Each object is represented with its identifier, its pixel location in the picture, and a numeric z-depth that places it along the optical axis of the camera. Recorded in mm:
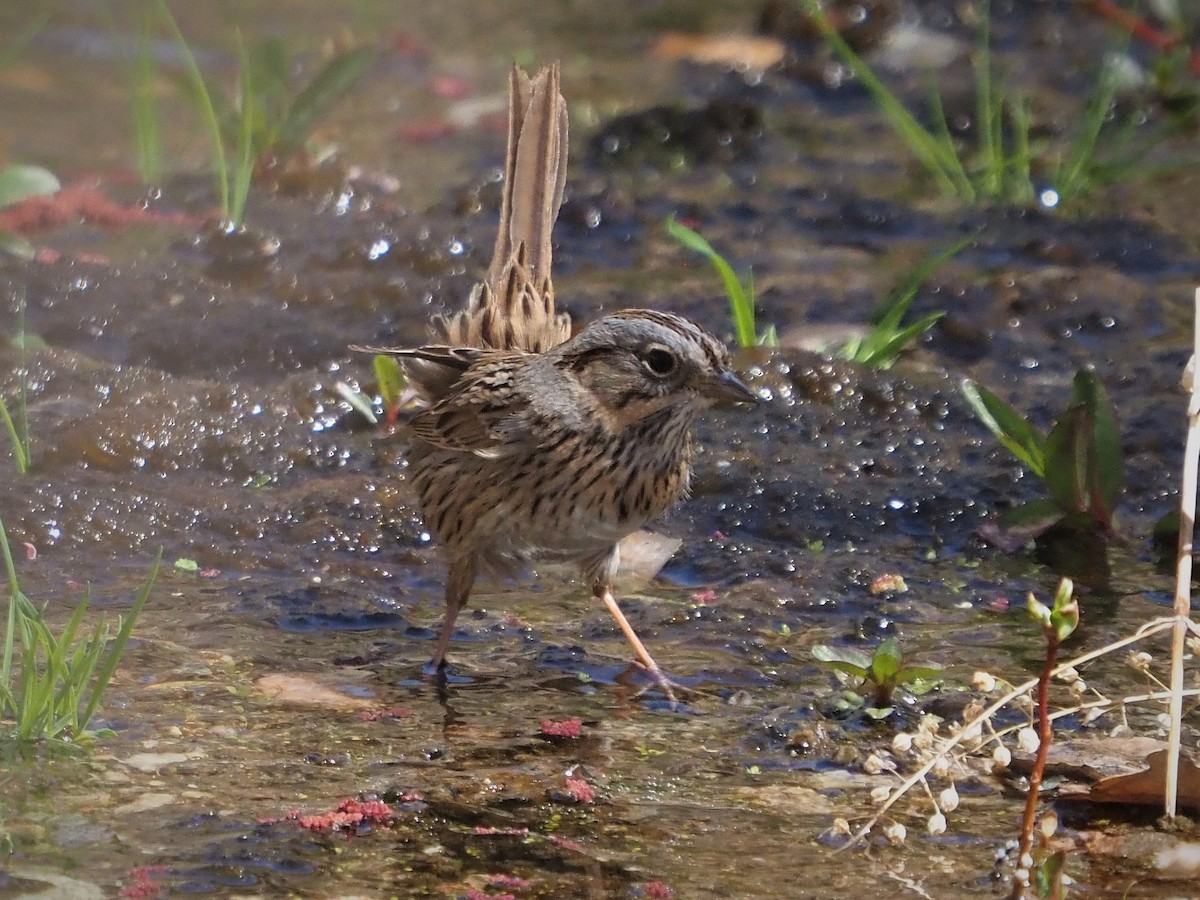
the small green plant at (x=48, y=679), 6715
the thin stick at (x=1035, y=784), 5875
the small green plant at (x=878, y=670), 7805
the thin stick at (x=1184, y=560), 5824
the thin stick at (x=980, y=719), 5703
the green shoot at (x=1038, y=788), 5637
